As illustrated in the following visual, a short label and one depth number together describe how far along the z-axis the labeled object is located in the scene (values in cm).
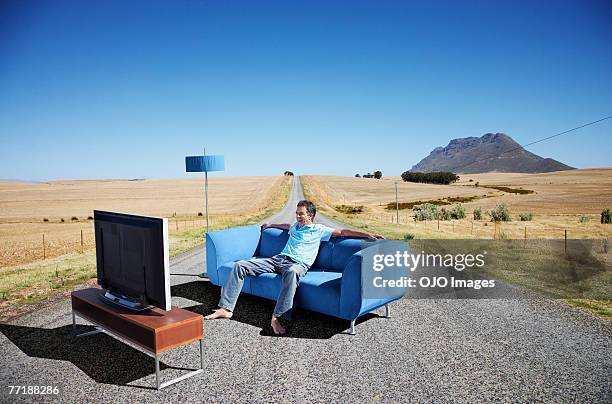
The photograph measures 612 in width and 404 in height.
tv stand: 318
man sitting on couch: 471
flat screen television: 331
